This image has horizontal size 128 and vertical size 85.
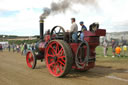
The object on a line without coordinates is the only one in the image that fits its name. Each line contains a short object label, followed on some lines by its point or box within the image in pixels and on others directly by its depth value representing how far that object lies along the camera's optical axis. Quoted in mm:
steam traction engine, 4683
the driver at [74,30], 5105
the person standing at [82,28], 4996
